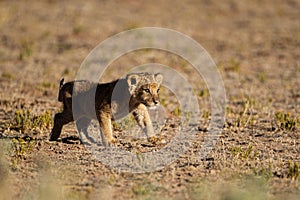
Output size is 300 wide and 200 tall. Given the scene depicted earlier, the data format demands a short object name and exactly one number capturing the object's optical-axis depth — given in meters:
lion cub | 15.49
